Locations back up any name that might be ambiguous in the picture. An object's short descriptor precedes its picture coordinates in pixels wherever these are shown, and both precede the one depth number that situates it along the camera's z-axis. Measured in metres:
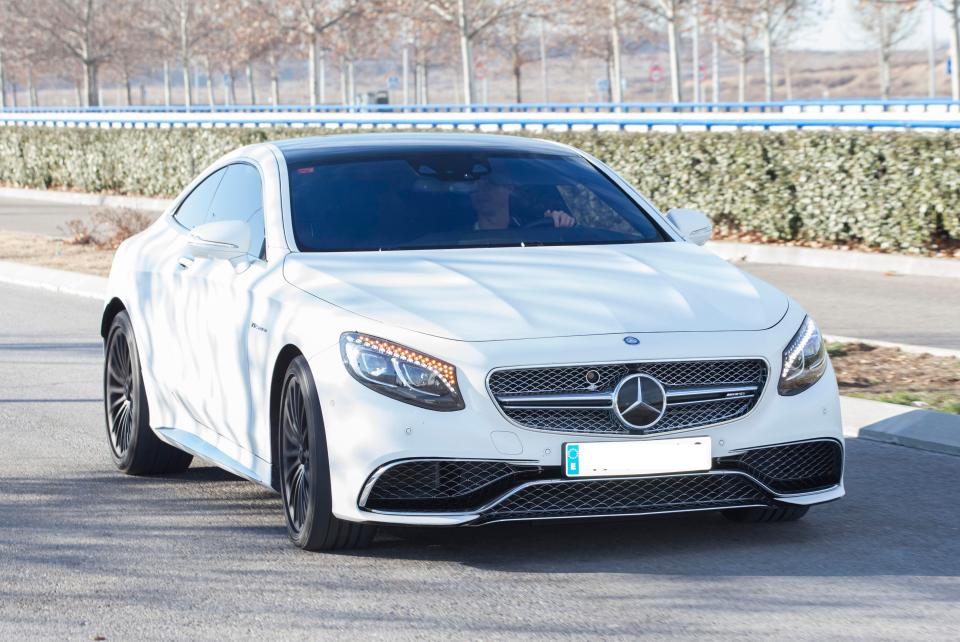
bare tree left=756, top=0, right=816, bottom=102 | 60.75
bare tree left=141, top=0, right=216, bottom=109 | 82.38
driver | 7.09
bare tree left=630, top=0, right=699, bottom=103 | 51.28
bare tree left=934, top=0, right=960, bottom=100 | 40.47
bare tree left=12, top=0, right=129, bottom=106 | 79.19
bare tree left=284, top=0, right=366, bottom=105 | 65.31
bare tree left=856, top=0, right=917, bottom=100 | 72.25
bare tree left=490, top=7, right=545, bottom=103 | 72.25
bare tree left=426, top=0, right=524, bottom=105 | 58.38
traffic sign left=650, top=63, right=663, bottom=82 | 74.62
